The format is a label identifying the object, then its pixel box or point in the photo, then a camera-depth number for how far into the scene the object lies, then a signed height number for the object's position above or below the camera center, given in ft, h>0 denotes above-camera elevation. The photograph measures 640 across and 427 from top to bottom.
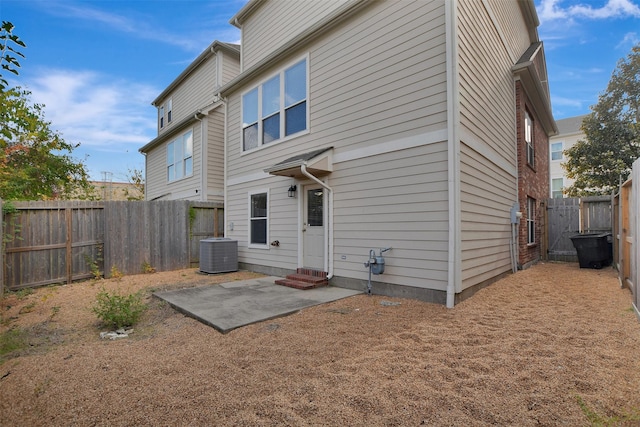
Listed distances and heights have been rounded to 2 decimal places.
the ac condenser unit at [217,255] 28.50 -3.68
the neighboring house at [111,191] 69.39 +6.31
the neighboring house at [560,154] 67.59 +13.06
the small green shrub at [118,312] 13.93 -4.32
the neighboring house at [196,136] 39.60 +10.85
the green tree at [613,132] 46.62 +12.17
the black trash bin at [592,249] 28.81 -3.15
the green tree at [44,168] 33.97 +6.03
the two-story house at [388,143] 17.08 +4.89
